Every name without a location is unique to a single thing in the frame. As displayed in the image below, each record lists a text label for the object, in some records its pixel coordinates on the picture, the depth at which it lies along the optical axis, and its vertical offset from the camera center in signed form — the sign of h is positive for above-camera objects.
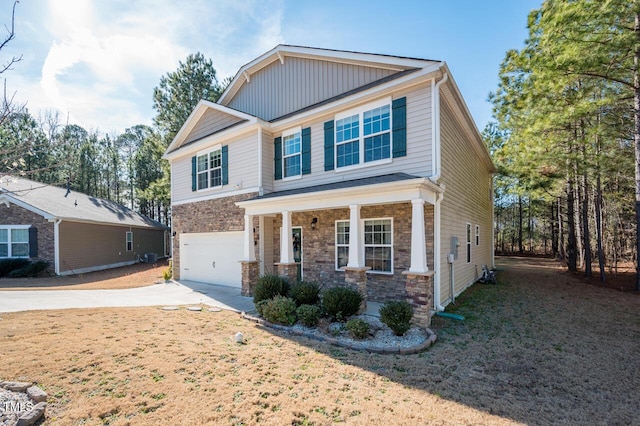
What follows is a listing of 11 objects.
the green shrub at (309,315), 6.38 -1.96
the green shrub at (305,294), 7.23 -1.72
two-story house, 7.46 +1.34
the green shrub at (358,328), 5.70 -2.01
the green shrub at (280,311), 6.58 -1.94
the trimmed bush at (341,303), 6.57 -1.78
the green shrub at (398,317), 5.79 -1.85
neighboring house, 15.28 -0.44
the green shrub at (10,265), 14.47 -1.95
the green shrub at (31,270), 14.27 -2.17
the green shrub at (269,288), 7.65 -1.68
